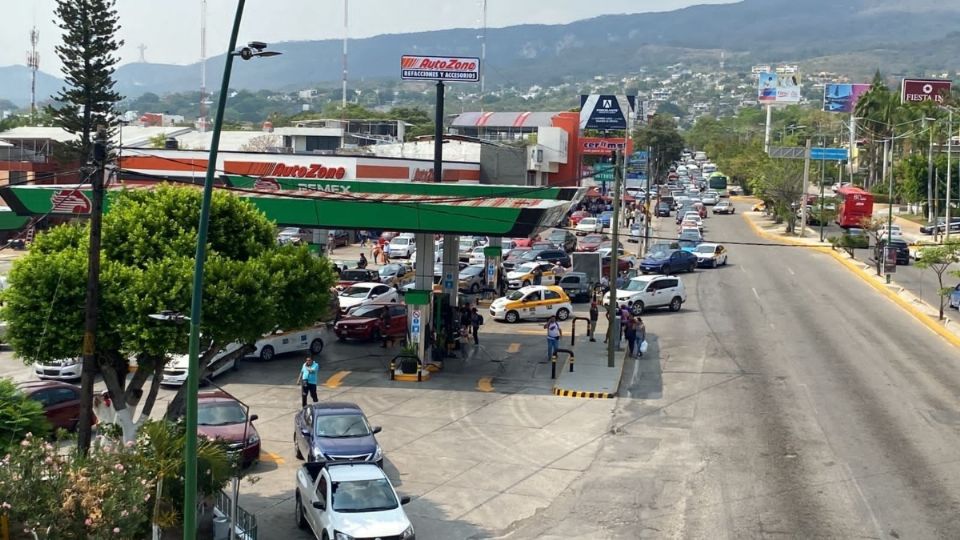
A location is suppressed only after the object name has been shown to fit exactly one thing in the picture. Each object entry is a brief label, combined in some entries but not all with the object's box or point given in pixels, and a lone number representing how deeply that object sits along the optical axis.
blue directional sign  92.98
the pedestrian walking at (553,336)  35.47
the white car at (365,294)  44.75
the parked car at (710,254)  63.53
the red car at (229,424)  23.12
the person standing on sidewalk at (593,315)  40.16
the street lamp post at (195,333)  13.91
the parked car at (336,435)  22.27
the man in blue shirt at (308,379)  28.17
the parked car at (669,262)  59.02
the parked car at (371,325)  39.41
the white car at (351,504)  17.66
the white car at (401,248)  67.19
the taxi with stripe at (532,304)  45.22
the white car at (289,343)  35.47
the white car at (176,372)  30.42
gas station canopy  31.61
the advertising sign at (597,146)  99.19
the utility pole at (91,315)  17.12
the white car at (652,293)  47.34
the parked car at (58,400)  25.22
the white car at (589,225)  80.94
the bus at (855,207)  85.81
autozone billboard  50.84
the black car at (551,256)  58.91
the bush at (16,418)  17.31
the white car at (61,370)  31.42
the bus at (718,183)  142.50
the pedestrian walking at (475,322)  39.03
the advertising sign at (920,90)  122.00
